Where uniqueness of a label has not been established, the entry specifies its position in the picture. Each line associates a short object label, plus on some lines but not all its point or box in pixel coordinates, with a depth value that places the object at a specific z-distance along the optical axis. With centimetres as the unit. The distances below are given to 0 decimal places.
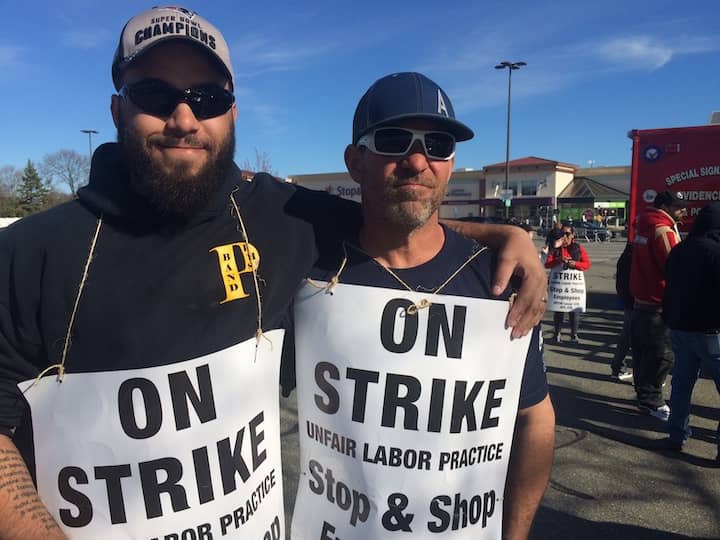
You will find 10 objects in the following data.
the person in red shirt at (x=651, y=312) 512
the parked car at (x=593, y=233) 3605
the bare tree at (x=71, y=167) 5489
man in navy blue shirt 169
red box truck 729
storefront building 4788
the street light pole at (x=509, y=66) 2970
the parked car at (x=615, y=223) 4712
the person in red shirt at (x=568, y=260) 782
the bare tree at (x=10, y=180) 6200
